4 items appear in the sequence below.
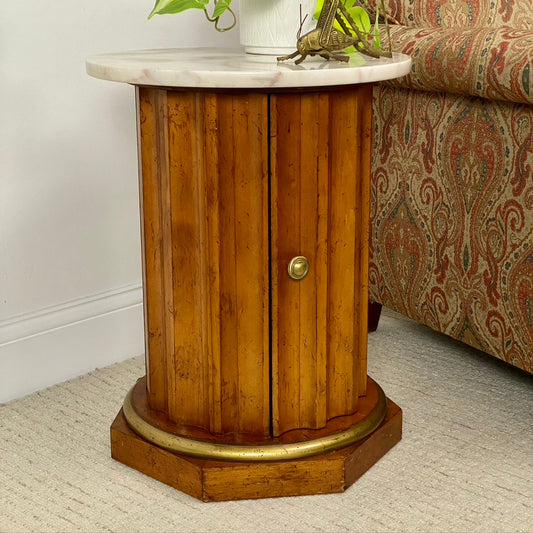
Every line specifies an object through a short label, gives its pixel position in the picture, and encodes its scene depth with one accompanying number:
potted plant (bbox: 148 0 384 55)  2.03
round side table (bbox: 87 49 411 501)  2.00
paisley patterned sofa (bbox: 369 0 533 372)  2.20
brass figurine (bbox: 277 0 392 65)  2.00
